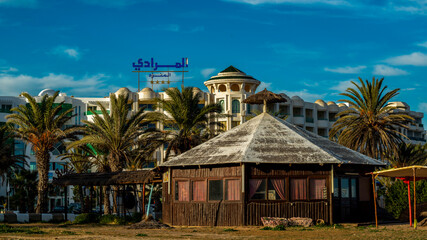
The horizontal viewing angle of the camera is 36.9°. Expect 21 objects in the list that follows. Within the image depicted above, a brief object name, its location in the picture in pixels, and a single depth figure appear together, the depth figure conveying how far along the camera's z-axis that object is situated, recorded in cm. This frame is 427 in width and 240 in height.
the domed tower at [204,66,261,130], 9625
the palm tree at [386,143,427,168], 5777
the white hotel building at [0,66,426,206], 9669
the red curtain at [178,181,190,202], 3366
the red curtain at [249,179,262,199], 3172
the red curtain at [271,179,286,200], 3175
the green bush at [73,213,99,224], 3922
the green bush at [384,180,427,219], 3797
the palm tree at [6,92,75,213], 4797
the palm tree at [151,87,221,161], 4741
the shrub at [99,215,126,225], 3819
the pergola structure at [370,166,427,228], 2802
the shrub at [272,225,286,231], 2961
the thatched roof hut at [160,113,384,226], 3170
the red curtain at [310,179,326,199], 3212
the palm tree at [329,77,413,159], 4966
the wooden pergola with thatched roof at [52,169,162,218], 3778
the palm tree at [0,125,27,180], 5147
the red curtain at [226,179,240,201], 3191
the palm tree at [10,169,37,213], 7338
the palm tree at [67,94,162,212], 4678
